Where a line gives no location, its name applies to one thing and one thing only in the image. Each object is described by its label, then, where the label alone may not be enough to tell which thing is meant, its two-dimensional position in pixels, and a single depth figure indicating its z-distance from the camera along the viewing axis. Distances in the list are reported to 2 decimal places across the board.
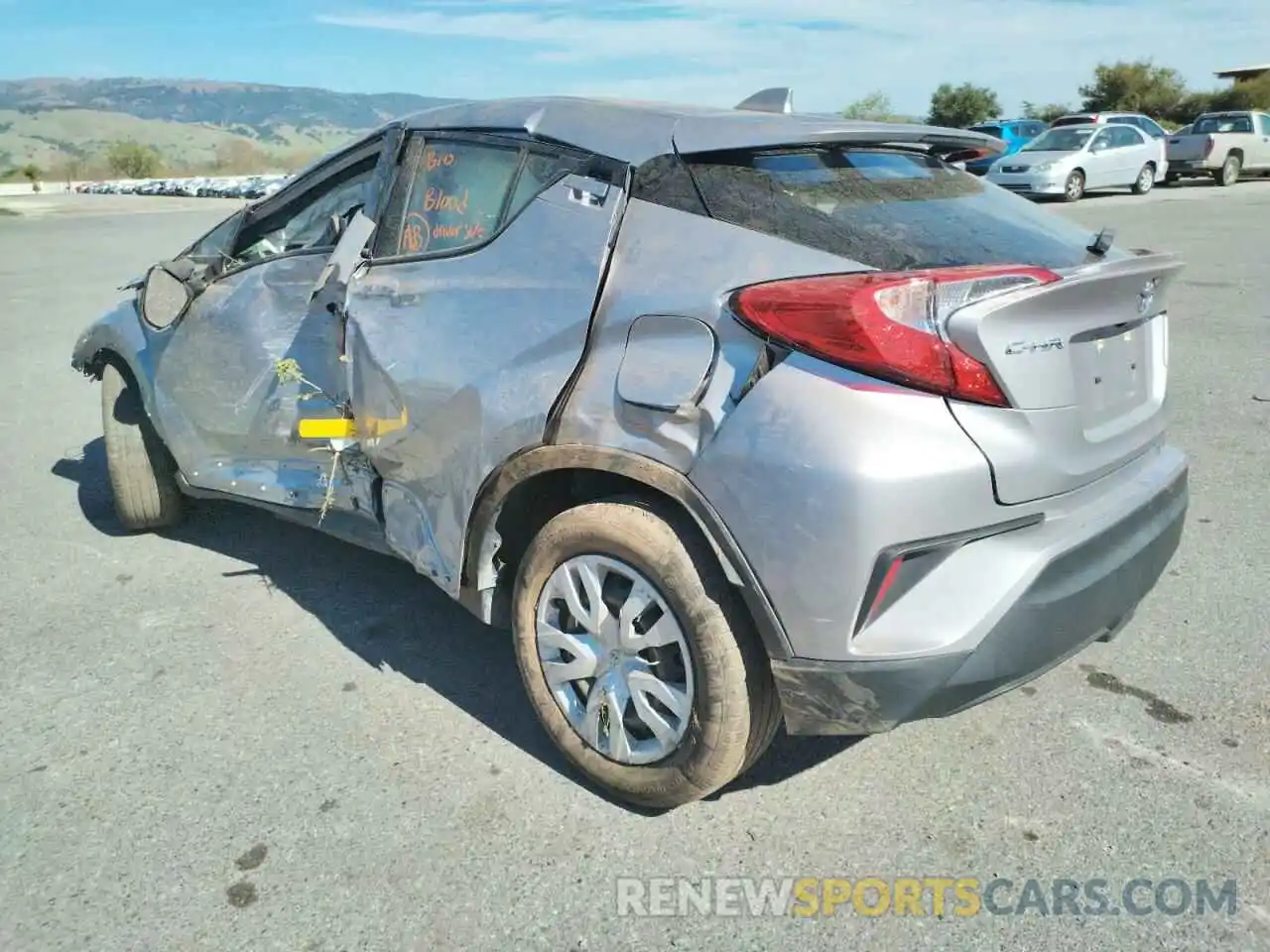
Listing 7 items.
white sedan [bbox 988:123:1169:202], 20.84
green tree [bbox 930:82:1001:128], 49.31
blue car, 27.58
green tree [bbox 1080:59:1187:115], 48.38
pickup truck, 25.36
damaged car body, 2.09
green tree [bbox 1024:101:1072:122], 51.78
